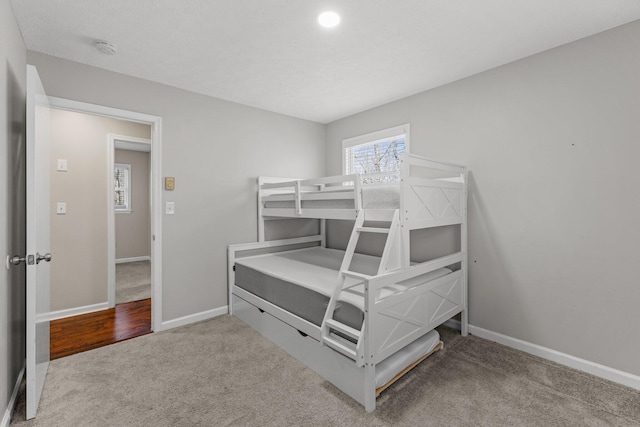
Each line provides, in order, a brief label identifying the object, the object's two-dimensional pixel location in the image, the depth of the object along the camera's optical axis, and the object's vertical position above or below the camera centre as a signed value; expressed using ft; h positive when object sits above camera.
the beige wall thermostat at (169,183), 9.42 +0.83
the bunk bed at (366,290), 6.04 -1.96
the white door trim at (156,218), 9.23 -0.26
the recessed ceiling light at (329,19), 6.00 +3.90
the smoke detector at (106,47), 6.98 +3.84
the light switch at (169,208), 9.46 +0.05
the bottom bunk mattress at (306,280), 6.48 -1.86
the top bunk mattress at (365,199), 7.18 +0.29
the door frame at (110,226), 11.37 -0.65
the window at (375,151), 11.00 +2.34
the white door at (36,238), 5.17 -0.53
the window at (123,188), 19.03 +1.35
